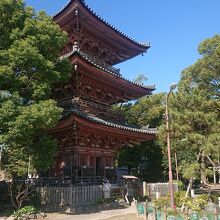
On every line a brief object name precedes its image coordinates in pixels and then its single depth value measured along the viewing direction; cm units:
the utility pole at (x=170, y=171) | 1110
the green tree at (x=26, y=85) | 1192
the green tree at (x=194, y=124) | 1388
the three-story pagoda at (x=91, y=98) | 1715
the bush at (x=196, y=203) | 1185
